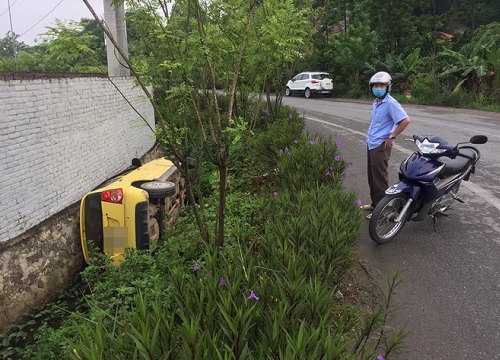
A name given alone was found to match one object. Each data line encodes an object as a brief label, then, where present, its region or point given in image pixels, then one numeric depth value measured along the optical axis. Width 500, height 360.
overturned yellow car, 4.28
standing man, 4.34
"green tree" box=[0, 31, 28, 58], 83.19
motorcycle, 4.04
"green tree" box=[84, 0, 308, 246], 2.92
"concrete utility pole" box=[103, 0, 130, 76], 7.90
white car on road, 24.17
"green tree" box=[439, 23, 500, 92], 16.31
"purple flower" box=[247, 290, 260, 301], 1.95
